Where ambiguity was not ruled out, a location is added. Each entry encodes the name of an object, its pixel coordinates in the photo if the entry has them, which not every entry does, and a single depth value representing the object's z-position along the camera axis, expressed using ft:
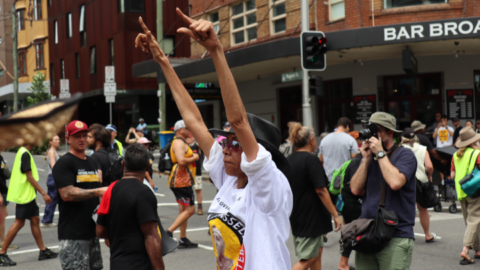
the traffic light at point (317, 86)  42.39
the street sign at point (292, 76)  47.14
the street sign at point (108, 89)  57.21
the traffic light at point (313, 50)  40.16
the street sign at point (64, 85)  55.42
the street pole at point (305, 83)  41.73
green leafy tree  104.53
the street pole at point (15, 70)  29.67
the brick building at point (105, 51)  110.22
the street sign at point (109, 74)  57.94
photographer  13.98
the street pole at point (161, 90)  68.81
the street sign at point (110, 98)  56.94
